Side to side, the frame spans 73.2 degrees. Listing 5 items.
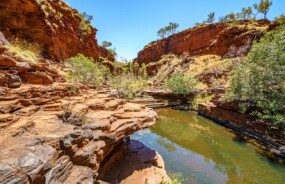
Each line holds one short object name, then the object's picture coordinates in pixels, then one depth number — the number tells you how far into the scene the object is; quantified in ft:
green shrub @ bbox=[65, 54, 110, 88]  63.55
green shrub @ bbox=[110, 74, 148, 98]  91.78
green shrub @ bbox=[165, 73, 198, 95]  95.66
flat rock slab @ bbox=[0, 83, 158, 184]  11.13
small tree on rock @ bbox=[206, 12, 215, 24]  207.10
